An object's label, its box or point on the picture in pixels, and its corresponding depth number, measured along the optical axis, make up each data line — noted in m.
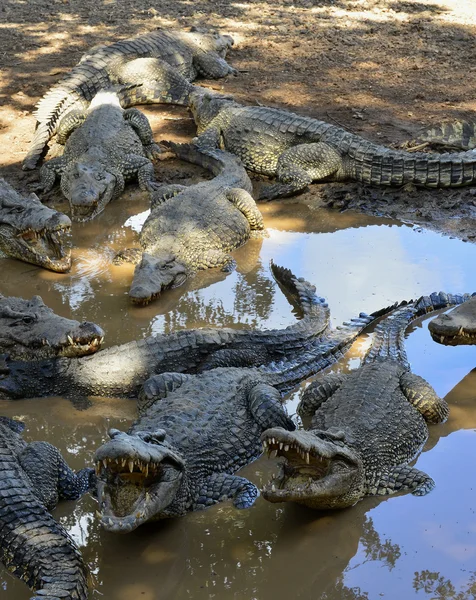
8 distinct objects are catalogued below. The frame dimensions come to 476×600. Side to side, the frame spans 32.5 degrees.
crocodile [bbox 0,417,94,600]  3.68
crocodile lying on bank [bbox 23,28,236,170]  9.97
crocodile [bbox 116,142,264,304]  6.86
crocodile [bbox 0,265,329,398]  5.45
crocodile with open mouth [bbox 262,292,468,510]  4.14
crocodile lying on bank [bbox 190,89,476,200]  8.42
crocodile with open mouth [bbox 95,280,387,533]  3.94
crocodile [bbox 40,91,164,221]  8.11
